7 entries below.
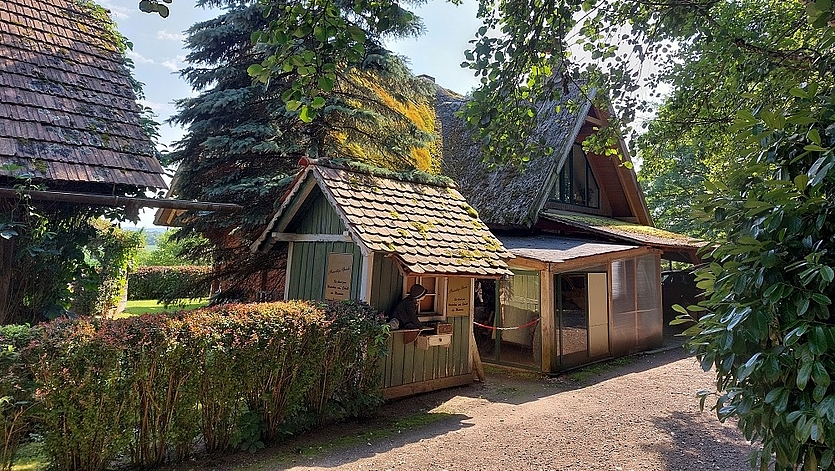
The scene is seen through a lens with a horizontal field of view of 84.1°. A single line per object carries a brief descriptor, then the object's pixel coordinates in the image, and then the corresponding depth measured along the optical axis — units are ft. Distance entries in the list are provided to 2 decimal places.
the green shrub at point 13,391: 11.09
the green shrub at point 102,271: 17.16
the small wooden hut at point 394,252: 21.48
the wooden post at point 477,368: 26.86
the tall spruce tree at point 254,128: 29.76
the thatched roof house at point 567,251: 31.12
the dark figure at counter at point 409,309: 22.13
